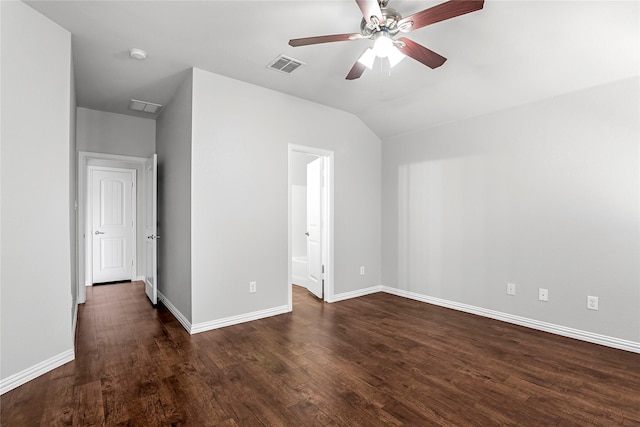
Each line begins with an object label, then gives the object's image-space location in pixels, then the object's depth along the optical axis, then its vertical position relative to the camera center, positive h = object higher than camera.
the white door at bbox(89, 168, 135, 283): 5.92 -0.16
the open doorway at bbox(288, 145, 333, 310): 4.48 -0.21
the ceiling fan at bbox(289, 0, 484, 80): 1.86 +1.17
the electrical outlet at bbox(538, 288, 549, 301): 3.40 -0.85
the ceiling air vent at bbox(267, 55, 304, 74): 3.15 +1.50
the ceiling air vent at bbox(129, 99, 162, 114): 4.35 +1.48
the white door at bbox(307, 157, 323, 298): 4.61 -0.17
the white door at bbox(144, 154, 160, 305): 4.36 -0.16
